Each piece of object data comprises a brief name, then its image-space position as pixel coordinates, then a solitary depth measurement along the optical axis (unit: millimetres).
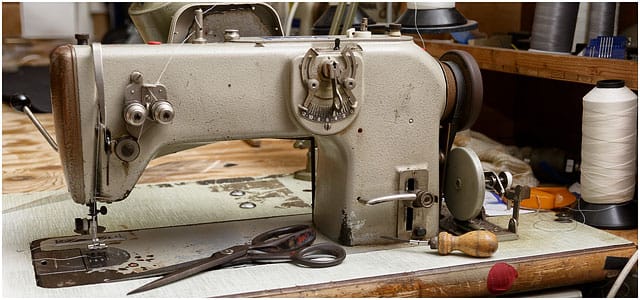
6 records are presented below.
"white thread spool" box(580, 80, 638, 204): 1731
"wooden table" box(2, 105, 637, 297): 1410
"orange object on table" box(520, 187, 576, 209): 1901
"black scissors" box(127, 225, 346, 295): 1416
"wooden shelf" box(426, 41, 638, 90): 1775
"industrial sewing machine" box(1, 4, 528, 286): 1400
